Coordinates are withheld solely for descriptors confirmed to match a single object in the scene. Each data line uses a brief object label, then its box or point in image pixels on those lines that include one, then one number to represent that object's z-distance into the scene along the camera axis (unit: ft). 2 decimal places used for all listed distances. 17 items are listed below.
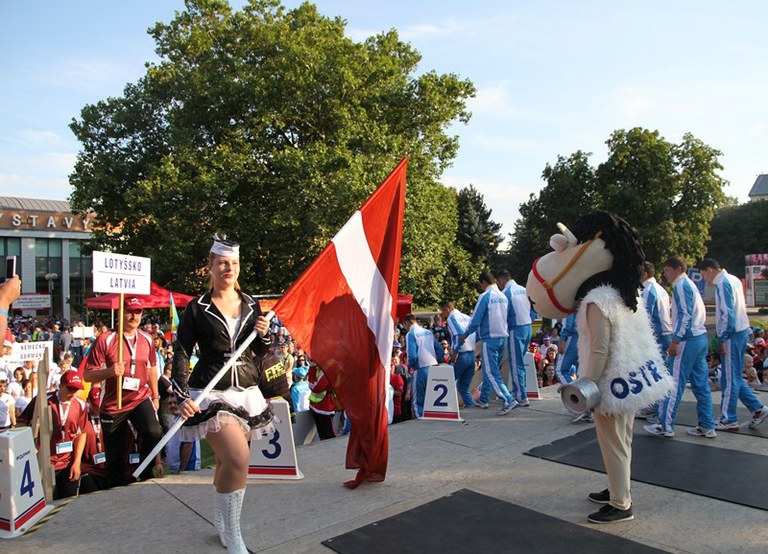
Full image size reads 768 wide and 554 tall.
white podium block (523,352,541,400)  27.73
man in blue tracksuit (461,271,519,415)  25.17
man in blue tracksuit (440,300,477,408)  27.43
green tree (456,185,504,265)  142.72
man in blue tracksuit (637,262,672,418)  22.41
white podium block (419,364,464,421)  23.75
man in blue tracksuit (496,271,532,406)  25.66
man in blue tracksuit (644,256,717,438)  19.72
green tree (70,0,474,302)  62.08
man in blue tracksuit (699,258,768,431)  20.65
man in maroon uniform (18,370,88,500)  18.13
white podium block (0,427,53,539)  13.14
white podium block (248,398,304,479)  16.72
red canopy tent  52.90
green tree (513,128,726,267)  114.21
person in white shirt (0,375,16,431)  26.96
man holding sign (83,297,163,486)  18.90
